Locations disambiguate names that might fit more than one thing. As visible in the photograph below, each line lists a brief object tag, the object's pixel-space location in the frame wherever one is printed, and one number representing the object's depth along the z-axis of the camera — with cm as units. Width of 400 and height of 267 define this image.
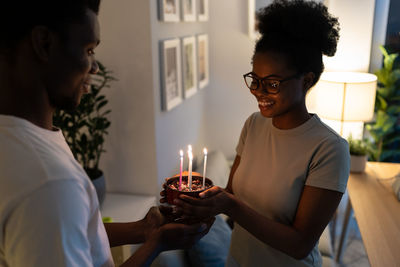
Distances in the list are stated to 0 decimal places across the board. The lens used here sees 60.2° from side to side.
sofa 153
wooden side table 150
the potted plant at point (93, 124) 176
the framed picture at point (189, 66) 248
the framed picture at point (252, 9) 305
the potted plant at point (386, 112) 288
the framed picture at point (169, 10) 195
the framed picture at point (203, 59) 288
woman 99
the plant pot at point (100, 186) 181
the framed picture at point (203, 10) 284
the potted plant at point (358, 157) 238
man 56
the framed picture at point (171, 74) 205
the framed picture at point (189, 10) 236
